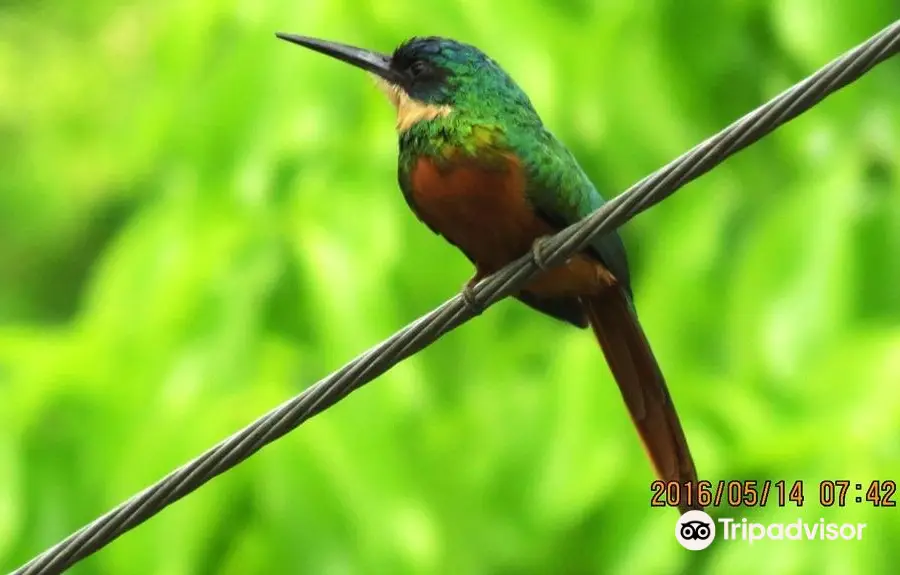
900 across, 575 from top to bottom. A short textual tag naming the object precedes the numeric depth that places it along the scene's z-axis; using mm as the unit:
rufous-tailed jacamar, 5516
